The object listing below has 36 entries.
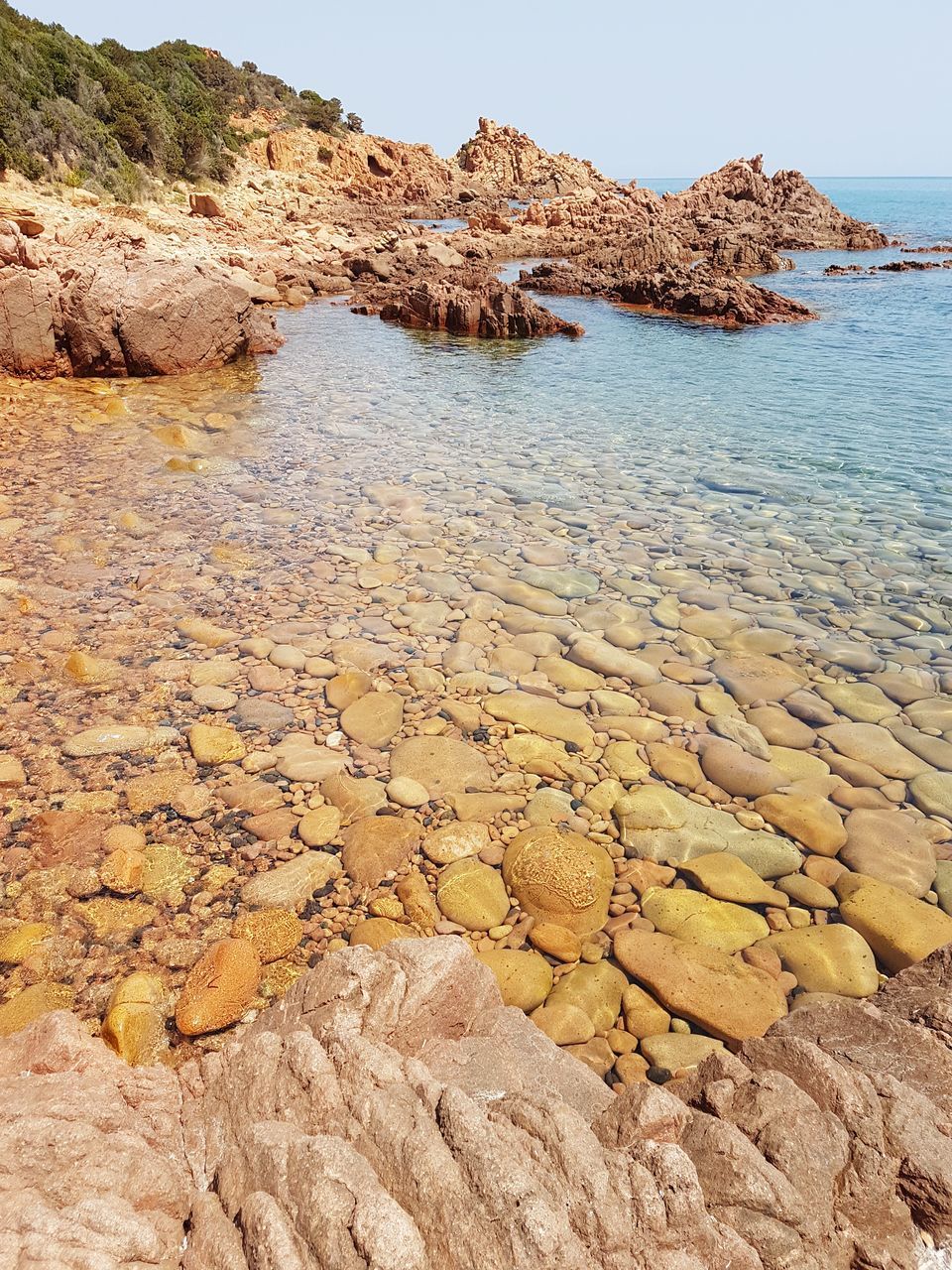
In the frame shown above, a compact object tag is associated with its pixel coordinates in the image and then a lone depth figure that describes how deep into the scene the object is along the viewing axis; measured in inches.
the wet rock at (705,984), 116.0
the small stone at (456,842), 147.2
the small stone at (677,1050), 110.5
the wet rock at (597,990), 117.7
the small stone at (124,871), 134.4
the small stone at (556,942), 128.4
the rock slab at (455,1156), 56.5
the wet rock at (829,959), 122.3
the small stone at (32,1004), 109.5
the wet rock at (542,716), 181.6
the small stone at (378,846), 142.3
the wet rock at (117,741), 165.9
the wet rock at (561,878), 135.3
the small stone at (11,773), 155.5
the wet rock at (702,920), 130.6
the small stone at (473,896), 134.6
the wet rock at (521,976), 119.5
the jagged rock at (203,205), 1273.4
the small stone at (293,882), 134.2
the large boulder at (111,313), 483.8
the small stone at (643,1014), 115.4
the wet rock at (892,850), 143.6
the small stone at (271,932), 124.6
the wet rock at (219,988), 112.5
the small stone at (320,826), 149.0
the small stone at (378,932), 128.3
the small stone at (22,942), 120.5
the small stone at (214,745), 167.6
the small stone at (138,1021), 106.8
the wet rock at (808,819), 151.8
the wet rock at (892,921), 128.2
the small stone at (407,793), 160.1
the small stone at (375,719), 178.5
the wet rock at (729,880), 139.4
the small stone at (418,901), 133.4
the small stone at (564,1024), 113.6
